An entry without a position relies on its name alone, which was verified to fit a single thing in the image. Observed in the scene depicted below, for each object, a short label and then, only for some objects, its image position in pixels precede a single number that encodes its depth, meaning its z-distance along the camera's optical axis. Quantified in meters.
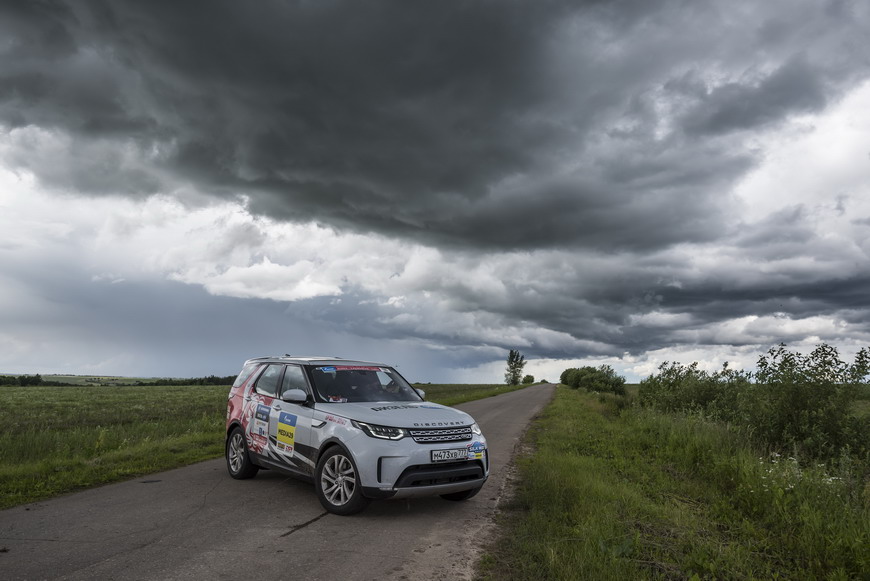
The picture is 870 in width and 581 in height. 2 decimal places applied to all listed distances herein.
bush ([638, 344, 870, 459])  10.85
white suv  5.90
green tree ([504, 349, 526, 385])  153.18
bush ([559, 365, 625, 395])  47.50
